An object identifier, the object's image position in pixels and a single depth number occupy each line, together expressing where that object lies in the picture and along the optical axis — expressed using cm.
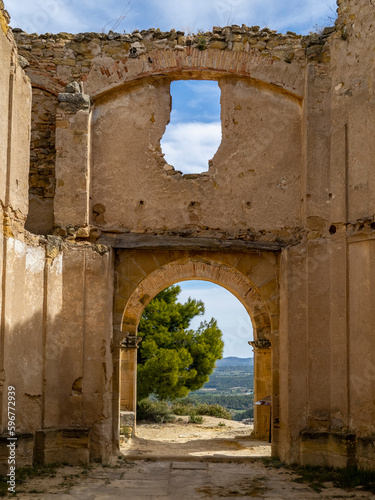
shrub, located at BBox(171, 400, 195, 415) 2208
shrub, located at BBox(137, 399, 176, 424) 1959
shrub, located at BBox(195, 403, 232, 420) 2153
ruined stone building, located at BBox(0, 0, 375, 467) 892
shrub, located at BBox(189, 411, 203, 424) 1927
